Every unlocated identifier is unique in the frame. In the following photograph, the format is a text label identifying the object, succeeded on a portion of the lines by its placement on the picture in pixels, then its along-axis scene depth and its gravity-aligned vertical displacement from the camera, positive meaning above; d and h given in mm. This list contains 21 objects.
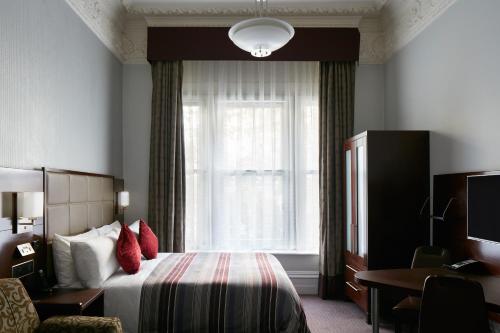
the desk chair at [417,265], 2848 -667
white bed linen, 2742 -817
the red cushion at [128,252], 3127 -552
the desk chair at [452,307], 2055 -656
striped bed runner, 2723 -846
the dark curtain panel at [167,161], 4664 +234
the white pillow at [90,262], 2830 -566
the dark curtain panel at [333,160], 4668 +237
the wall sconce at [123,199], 4414 -192
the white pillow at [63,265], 2906 -597
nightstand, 2414 -733
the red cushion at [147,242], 3707 -564
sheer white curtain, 4875 +311
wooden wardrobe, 3754 -156
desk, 2264 -637
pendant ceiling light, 2990 +1106
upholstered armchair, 1966 -707
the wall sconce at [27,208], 2500 -166
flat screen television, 2625 -187
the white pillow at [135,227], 3935 -468
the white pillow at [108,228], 3663 -447
